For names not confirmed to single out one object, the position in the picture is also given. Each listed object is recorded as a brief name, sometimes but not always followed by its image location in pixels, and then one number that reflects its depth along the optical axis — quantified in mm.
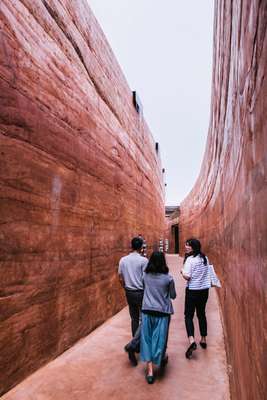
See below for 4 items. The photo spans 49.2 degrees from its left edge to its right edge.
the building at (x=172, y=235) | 29431
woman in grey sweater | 3516
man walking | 4152
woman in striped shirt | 4336
